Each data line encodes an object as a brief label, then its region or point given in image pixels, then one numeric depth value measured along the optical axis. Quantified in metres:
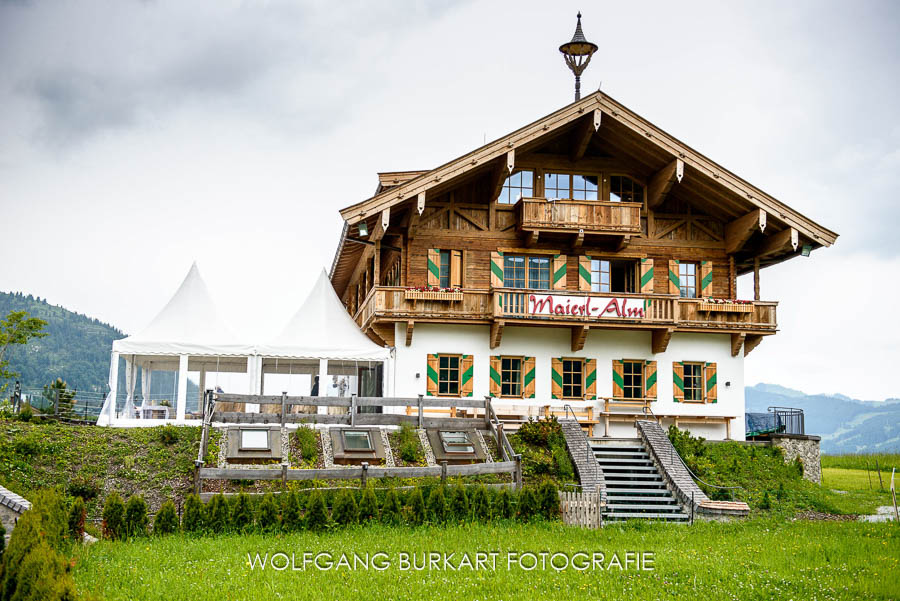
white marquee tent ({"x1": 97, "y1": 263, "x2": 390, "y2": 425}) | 26.09
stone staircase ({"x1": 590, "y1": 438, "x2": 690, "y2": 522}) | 20.70
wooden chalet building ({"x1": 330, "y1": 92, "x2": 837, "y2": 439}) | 27.17
